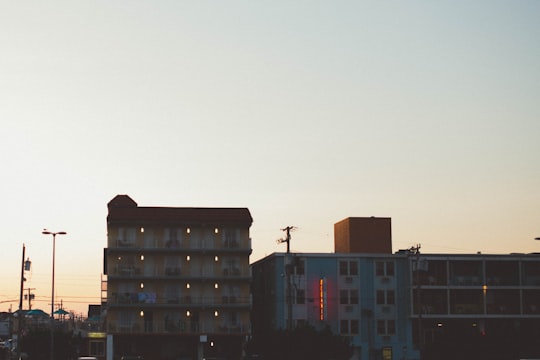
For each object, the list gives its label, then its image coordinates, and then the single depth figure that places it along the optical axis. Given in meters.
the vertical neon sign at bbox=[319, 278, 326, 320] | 103.19
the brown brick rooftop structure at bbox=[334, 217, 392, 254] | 110.56
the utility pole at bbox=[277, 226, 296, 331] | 85.81
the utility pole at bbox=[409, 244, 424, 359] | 90.22
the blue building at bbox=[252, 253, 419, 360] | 103.44
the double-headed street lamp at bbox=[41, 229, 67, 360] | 91.12
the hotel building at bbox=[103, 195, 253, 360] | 105.50
